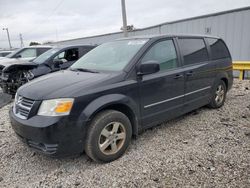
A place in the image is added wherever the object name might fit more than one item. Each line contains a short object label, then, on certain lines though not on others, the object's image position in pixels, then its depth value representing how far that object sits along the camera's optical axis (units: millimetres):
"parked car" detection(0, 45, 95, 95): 6121
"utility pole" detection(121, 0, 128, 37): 13002
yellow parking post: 7469
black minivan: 2537
